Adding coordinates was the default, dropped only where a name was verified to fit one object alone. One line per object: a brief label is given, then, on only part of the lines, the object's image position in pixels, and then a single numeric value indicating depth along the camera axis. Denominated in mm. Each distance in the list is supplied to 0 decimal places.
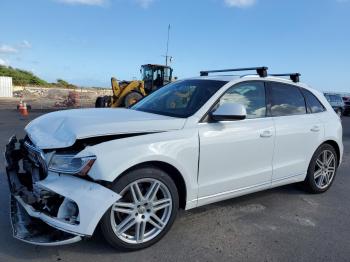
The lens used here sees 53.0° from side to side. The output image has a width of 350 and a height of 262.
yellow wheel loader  16688
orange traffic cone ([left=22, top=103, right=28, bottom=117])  16327
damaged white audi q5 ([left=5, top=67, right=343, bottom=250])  3057
